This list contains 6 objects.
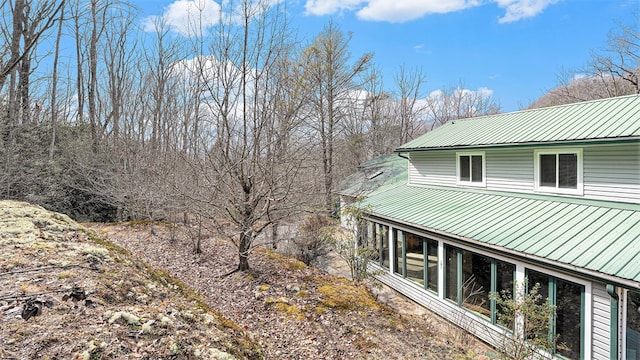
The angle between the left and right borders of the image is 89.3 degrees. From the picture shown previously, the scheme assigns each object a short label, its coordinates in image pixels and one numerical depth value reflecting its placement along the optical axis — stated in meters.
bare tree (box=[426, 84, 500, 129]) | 32.66
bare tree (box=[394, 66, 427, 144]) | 29.74
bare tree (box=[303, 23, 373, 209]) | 21.27
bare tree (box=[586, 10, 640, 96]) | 20.70
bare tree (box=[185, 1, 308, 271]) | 7.39
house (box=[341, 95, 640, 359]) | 5.45
